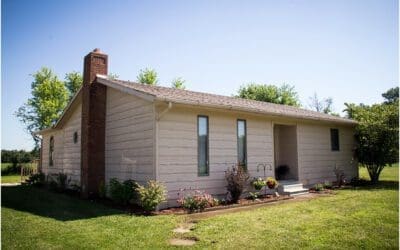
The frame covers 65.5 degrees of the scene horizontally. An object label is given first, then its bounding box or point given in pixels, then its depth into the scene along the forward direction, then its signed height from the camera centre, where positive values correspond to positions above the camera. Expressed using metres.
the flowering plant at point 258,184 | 10.88 -1.41
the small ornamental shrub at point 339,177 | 14.81 -1.64
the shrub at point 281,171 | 14.14 -1.26
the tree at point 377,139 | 15.31 +0.21
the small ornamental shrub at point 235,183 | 10.12 -1.27
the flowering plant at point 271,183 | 11.32 -1.43
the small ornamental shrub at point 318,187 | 13.17 -1.86
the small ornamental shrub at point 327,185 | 13.81 -1.85
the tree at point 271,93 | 42.88 +7.13
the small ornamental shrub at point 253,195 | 10.60 -1.78
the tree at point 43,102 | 37.19 +5.31
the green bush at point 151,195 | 8.46 -1.40
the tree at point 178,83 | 43.78 +8.68
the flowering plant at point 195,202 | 8.68 -1.64
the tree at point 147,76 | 42.46 +9.31
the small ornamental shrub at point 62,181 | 14.44 -1.72
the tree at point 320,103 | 46.53 +6.06
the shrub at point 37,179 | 16.84 -1.91
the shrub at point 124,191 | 9.70 -1.48
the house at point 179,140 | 9.53 +0.17
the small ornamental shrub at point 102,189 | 11.33 -1.65
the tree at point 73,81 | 43.47 +8.89
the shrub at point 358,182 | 15.41 -1.98
